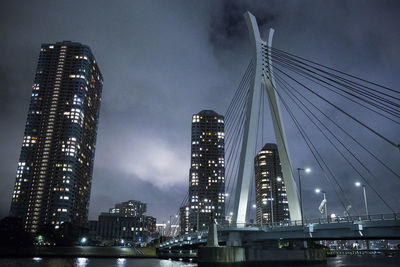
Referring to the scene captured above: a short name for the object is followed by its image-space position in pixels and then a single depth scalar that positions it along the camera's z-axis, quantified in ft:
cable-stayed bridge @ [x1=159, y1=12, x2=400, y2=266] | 113.09
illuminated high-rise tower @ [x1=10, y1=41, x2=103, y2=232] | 611.06
